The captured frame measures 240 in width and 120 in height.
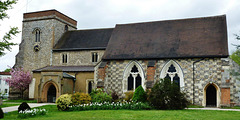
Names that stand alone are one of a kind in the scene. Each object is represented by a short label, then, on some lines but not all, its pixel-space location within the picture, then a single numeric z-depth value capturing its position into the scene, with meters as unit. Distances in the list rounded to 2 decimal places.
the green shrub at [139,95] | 21.52
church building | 23.97
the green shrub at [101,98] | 22.02
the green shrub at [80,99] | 21.20
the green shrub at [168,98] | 19.39
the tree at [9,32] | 17.88
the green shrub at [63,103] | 20.16
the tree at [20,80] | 35.22
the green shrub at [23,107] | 18.23
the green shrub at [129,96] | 23.33
